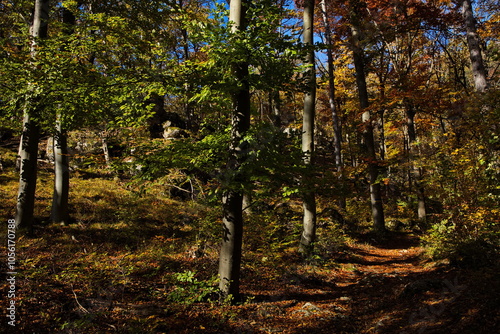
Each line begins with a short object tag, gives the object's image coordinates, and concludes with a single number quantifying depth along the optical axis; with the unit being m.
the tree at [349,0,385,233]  12.55
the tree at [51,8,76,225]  8.70
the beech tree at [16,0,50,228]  7.70
